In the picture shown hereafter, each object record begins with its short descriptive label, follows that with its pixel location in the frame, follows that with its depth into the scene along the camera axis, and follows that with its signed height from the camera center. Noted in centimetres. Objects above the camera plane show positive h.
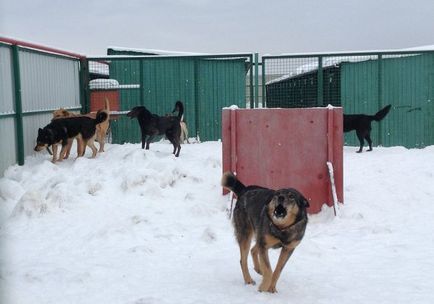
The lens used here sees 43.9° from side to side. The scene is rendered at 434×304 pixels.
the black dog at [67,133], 1084 -54
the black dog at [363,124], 1286 -57
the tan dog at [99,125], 1219 -44
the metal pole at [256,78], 1430 +65
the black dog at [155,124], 1198 -44
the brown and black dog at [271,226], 472 -113
